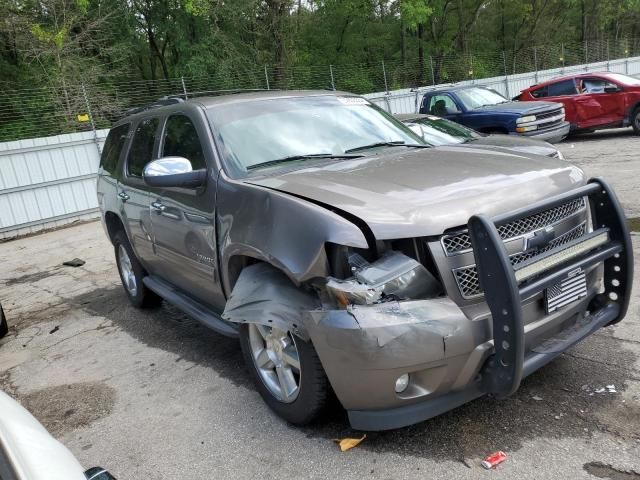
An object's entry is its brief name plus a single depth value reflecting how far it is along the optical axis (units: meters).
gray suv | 2.42
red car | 13.16
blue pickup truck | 11.29
